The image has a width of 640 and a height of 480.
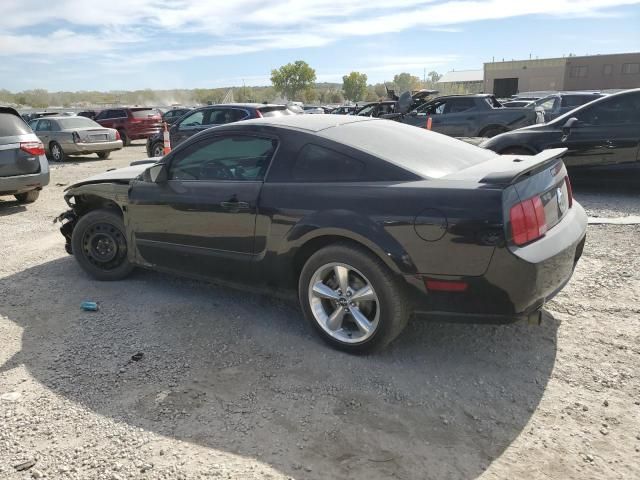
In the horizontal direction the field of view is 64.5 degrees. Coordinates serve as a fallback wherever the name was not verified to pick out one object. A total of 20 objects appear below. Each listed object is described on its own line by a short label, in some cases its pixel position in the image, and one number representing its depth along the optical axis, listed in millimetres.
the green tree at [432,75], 172375
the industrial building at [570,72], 61188
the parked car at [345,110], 22641
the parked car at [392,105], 14617
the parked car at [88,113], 24164
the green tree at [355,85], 104750
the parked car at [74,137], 15227
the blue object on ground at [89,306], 4270
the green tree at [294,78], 100000
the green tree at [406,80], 141238
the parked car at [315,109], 24316
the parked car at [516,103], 19934
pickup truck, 12281
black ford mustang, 2881
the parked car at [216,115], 11359
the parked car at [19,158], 7676
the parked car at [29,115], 21886
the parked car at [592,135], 7227
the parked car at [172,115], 21431
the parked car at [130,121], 20297
